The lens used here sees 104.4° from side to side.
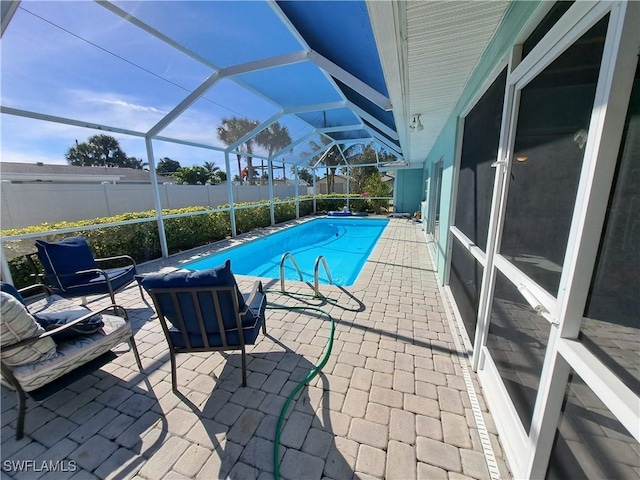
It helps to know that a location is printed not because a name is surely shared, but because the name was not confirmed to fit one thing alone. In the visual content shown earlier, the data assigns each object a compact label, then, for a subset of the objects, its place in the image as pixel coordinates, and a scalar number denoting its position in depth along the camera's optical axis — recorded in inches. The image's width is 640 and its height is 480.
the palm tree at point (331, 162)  782.8
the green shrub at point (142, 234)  160.4
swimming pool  254.4
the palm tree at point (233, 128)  262.4
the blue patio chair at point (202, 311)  76.2
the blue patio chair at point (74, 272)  125.8
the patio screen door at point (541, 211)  40.9
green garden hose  61.6
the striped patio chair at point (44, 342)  65.6
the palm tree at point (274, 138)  325.4
